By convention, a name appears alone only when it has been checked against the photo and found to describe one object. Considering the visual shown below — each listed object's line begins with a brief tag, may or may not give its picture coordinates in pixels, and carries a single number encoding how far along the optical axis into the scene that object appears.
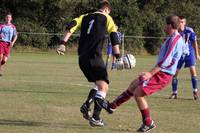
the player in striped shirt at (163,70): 14.80
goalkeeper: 16.09
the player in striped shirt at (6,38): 36.02
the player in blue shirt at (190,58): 23.77
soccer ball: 16.50
